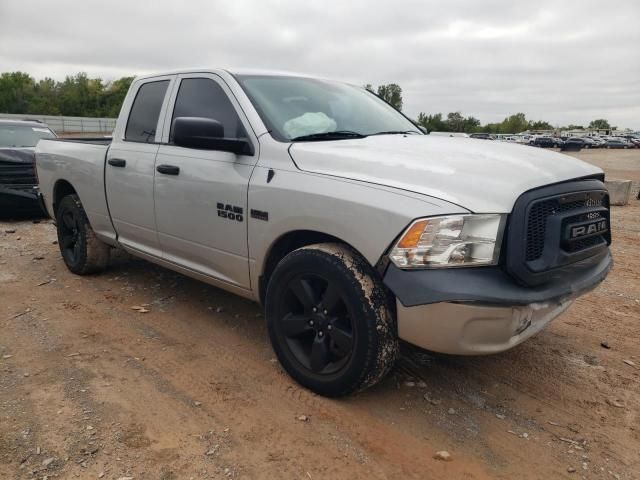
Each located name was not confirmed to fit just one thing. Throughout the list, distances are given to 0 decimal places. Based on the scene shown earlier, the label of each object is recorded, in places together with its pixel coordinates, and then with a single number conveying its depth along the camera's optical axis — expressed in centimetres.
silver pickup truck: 246
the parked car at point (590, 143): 6779
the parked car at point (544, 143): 5857
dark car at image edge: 803
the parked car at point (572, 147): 3828
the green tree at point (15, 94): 8012
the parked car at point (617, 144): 6881
